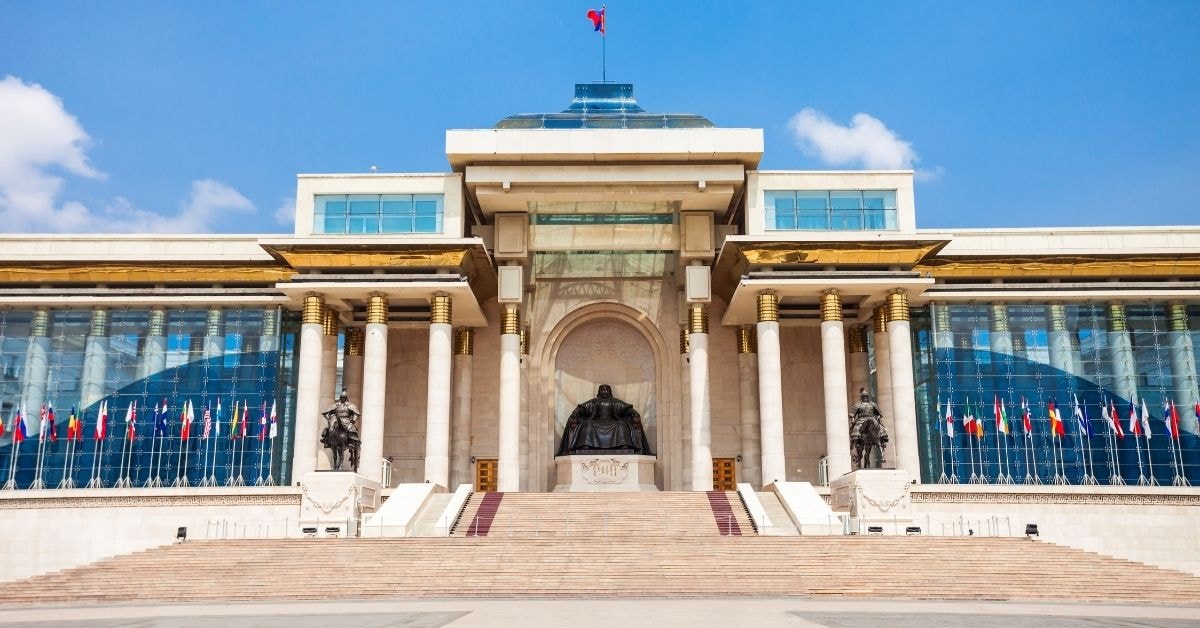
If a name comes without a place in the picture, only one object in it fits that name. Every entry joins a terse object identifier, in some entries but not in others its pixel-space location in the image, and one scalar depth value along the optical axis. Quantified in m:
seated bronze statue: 42.19
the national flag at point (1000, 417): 39.44
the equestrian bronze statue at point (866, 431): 34.69
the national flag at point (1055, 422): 39.34
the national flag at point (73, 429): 40.06
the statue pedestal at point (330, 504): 33.62
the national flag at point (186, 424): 40.03
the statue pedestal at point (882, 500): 33.56
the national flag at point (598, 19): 44.12
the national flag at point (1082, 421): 39.62
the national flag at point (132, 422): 39.72
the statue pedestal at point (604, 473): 41.50
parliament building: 38.69
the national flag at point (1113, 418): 38.84
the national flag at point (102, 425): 39.88
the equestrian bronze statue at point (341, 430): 34.88
